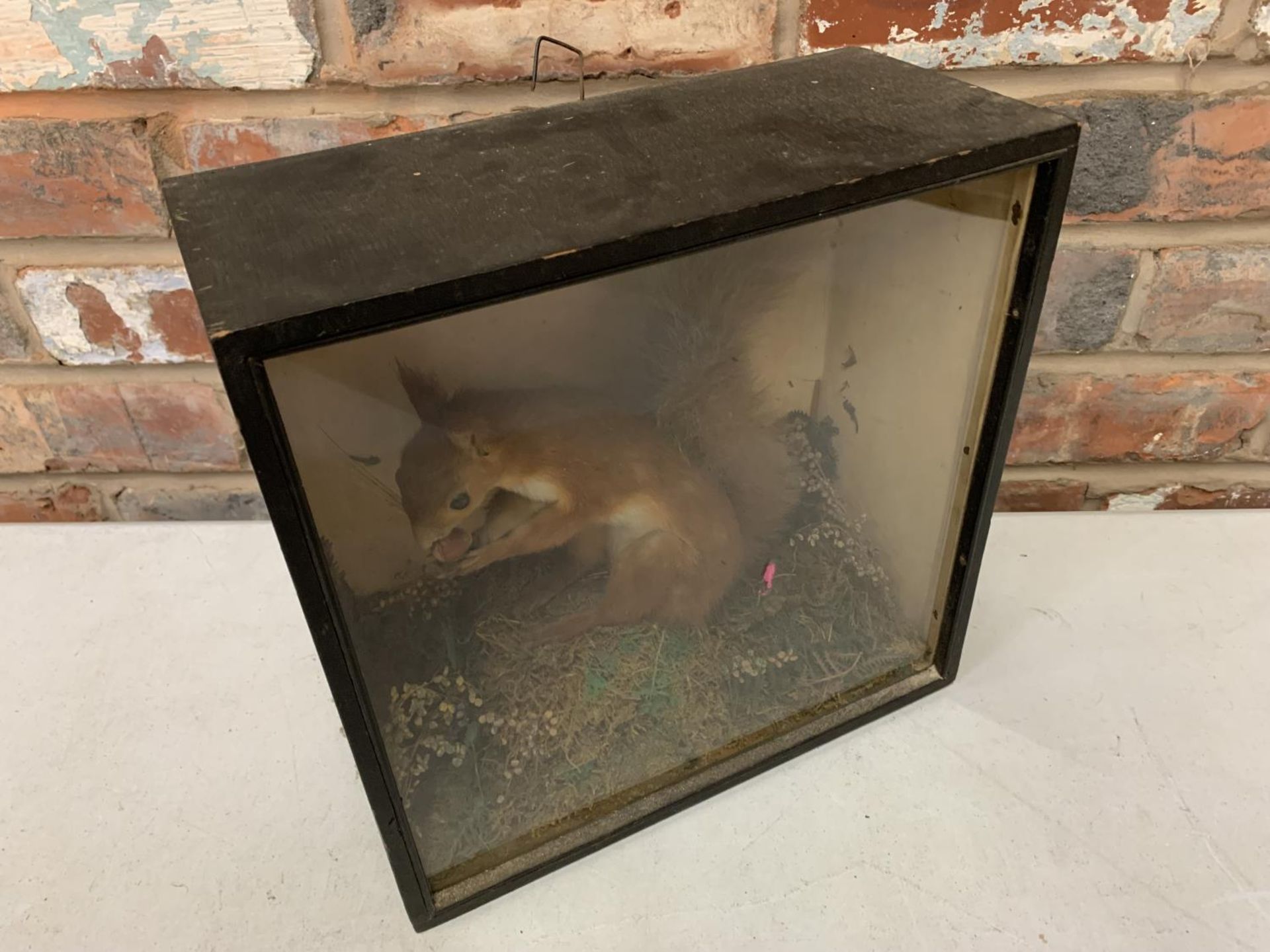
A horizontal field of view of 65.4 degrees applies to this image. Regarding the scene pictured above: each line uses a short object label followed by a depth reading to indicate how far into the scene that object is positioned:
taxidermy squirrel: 0.47
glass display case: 0.42
